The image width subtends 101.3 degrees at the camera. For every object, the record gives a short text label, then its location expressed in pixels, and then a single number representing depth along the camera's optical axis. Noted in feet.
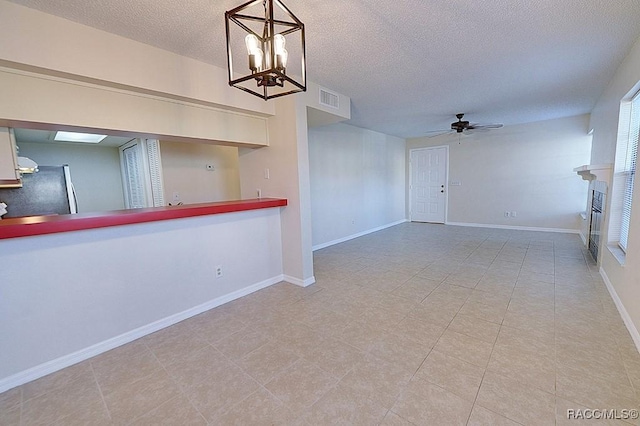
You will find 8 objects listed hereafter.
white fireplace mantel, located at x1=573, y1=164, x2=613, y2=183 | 9.85
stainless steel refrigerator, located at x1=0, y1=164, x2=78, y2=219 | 12.42
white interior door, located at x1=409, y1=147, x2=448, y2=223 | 22.44
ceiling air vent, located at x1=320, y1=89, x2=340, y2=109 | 10.45
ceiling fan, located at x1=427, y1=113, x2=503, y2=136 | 15.57
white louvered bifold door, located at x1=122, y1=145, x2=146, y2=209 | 14.01
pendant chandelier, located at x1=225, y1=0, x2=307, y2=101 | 4.02
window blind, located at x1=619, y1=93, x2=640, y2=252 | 8.23
